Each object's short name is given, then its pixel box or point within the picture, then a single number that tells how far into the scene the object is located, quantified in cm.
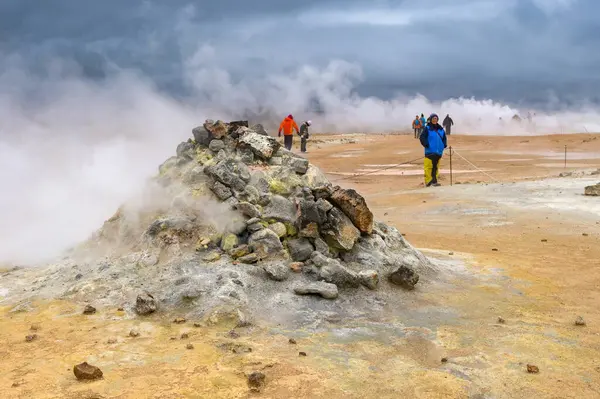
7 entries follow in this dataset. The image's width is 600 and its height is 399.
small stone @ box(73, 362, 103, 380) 308
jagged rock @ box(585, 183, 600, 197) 977
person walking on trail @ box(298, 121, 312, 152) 2225
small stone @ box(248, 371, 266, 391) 305
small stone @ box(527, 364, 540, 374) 326
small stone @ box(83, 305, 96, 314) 419
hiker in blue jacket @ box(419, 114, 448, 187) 1156
